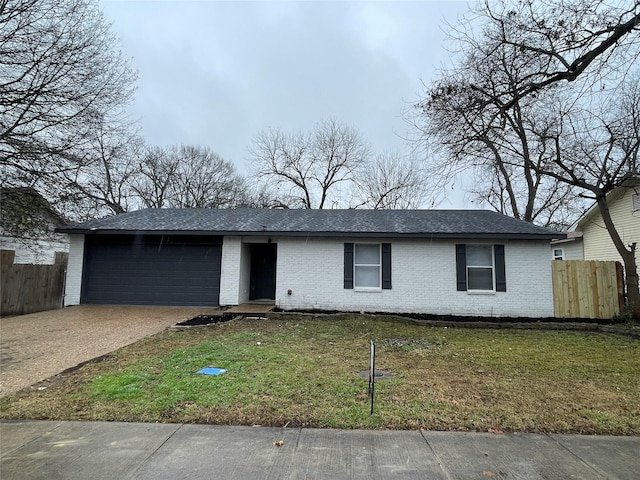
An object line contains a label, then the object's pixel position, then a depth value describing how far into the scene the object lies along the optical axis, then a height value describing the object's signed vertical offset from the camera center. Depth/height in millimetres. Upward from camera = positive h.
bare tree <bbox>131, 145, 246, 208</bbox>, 27844 +7568
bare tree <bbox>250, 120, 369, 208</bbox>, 26000 +9300
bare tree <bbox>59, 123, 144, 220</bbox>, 11578 +3627
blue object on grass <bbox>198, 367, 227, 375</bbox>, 4938 -1352
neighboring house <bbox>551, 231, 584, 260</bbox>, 18402 +1868
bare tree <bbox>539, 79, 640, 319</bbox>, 9977 +3809
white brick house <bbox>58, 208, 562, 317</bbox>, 10742 +458
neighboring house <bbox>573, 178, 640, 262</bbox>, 14336 +2586
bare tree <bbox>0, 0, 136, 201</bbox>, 9336 +5425
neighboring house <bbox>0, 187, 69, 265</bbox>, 11266 +1926
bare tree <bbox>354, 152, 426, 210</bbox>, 24516 +6673
